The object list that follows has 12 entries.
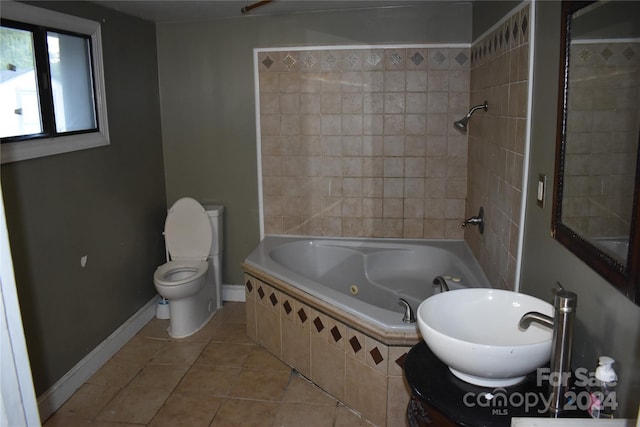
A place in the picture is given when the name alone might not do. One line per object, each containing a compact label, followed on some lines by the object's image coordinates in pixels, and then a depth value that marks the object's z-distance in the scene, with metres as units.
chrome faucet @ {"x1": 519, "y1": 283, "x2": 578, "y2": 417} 1.39
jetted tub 3.53
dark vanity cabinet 1.49
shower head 3.11
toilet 3.73
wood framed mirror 1.39
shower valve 3.19
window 2.64
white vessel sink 1.51
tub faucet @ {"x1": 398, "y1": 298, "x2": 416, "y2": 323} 2.55
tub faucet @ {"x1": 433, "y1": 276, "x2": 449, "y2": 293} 2.58
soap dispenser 1.36
